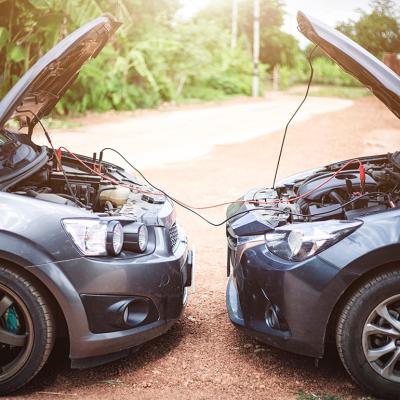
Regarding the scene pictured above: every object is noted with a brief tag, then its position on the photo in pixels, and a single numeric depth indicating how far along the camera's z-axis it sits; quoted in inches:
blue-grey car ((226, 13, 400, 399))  124.2
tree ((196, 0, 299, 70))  2122.3
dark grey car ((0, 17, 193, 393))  123.9
